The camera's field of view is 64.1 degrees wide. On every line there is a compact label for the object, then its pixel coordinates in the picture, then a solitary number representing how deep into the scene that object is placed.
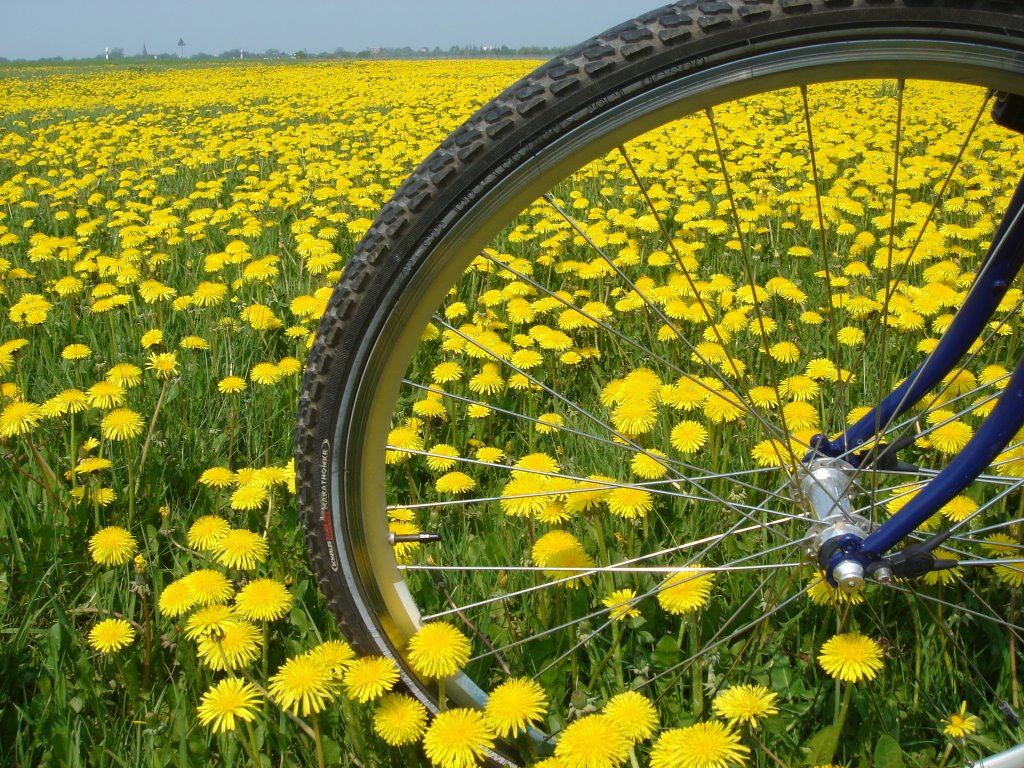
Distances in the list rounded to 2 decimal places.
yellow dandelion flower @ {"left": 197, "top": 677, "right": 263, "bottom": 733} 1.09
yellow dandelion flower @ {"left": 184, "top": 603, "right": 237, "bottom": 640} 1.21
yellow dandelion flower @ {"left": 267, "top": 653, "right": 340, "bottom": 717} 1.09
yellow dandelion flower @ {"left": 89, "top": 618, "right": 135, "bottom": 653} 1.36
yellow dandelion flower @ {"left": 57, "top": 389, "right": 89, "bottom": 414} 1.92
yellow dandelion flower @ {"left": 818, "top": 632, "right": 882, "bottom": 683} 1.12
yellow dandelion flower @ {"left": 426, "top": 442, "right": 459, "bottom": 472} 1.80
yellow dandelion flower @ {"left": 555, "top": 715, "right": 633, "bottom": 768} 0.99
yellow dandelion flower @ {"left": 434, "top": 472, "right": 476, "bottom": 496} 1.74
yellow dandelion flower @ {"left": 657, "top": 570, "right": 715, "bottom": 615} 1.29
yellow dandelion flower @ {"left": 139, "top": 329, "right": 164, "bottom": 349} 2.34
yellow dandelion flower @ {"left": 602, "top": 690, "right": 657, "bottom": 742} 1.06
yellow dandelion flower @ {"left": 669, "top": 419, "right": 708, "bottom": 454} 1.81
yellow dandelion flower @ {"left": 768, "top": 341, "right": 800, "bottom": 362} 2.30
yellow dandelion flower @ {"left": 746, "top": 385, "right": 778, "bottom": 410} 1.89
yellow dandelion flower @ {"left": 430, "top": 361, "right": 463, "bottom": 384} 2.32
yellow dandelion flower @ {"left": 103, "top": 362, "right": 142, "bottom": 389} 2.08
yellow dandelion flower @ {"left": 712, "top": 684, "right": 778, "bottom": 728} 1.06
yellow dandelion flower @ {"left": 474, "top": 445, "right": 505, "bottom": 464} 1.81
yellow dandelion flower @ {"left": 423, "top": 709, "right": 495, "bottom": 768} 1.05
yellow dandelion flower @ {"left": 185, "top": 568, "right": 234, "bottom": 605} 1.30
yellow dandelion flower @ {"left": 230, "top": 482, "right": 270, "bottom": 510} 1.63
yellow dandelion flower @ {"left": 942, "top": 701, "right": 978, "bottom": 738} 1.11
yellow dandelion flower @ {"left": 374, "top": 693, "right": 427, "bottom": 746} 1.15
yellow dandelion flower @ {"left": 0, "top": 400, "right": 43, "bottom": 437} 1.83
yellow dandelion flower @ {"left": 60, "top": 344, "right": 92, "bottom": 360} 2.25
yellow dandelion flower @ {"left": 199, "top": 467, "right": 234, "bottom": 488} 1.77
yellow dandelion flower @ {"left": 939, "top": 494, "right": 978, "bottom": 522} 1.49
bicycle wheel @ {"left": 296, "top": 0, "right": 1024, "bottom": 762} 0.97
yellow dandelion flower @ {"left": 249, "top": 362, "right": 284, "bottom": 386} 2.25
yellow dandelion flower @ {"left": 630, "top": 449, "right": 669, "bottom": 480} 1.63
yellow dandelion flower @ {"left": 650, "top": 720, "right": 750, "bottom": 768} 0.98
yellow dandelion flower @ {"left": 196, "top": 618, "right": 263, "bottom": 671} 1.20
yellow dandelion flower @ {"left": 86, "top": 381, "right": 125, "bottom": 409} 1.92
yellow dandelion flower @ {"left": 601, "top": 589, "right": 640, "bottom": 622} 1.29
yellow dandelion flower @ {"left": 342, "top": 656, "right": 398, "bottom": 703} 1.14
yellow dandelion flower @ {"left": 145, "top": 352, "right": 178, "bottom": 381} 2.17
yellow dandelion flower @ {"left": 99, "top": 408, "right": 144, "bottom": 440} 1.84
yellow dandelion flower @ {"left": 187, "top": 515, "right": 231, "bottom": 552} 1.50
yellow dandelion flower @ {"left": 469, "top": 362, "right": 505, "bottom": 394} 2.22
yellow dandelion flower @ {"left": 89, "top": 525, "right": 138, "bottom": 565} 1.53
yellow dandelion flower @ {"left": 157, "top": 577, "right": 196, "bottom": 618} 1.28
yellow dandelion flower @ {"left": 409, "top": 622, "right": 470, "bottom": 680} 1.18
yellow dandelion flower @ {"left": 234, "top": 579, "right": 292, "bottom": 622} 1.28
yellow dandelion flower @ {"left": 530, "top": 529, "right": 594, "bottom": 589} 1.44
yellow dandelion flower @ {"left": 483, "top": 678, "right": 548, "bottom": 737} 1.10
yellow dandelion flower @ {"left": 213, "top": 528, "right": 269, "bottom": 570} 1.42
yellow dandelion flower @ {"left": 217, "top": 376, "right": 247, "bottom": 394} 2.23
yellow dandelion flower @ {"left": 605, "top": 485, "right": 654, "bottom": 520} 1.50
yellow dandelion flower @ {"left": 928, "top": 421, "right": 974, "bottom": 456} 1.69
